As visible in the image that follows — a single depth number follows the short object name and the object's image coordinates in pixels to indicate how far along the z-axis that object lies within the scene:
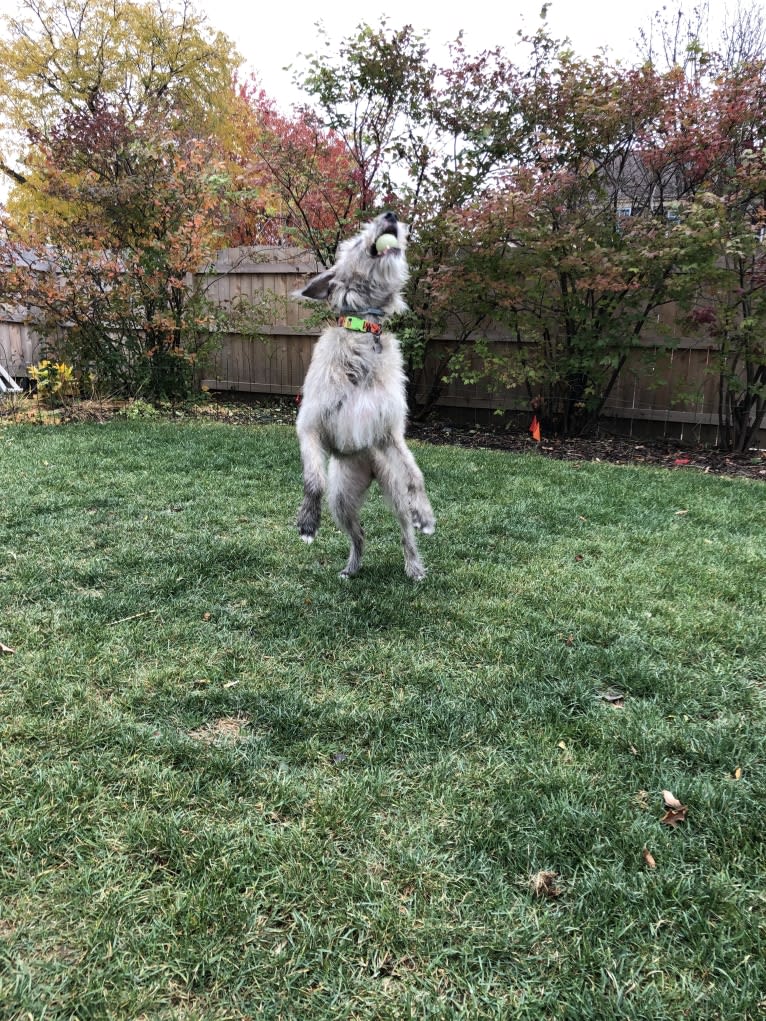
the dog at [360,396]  3.09
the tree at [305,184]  7.69
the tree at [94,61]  15.40
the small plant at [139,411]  8.41
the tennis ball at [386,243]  3.04
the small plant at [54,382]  8.32
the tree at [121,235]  7.91
